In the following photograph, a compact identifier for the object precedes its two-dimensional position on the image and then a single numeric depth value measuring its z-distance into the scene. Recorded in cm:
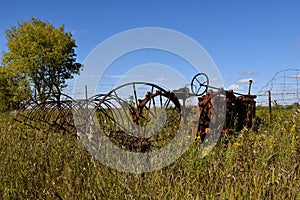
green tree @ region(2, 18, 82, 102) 3322
